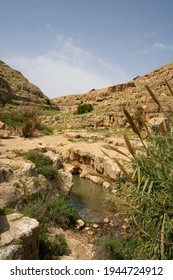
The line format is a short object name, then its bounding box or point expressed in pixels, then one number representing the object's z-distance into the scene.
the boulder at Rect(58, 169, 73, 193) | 7.00
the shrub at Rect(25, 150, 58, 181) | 6.70
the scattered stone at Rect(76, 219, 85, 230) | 5.89
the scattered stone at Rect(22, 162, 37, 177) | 6.00
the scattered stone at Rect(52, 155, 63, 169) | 7.59
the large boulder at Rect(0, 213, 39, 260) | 3.12
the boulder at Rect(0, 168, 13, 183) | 5.49
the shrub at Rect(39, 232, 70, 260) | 4.23
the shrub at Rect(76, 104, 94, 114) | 25.48
